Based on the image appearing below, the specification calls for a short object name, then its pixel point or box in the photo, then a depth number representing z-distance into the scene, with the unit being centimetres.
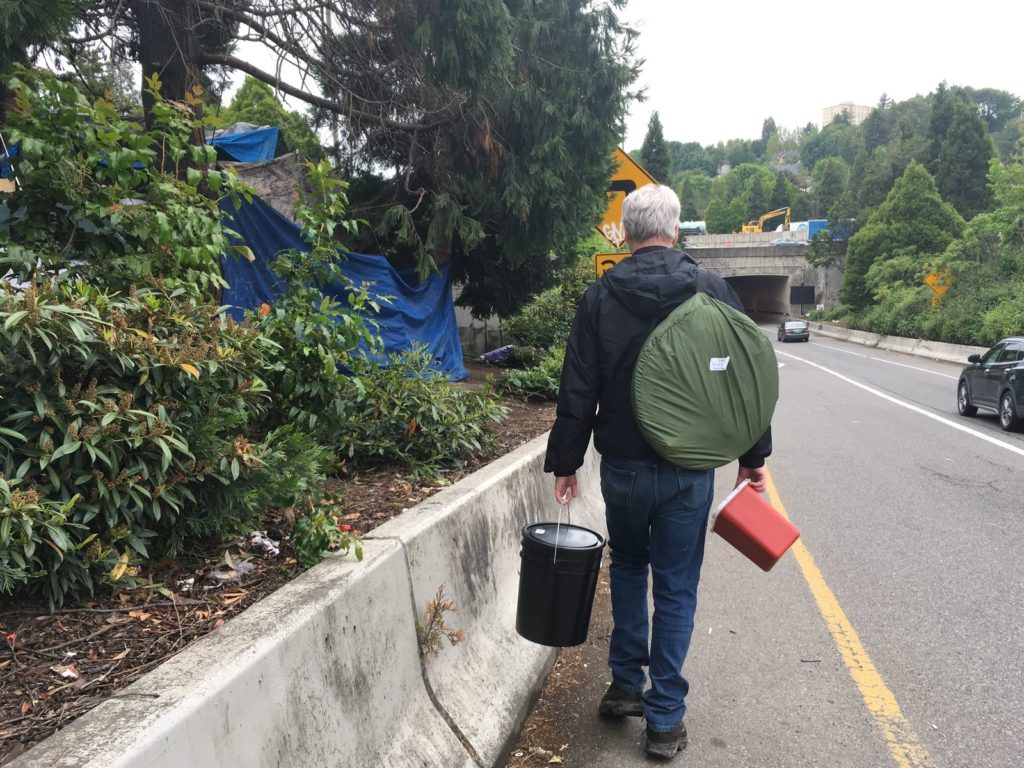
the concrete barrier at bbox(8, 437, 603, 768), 189
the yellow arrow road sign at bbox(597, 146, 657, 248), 1251
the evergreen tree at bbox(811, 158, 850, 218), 9688
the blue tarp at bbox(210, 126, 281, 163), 1366
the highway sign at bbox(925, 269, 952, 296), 3519
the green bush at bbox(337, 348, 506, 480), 546
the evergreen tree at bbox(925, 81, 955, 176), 5247
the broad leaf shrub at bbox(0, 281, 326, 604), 260
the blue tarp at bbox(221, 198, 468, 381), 980
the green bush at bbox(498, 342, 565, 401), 1035
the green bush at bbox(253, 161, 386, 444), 434
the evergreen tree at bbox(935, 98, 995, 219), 4984
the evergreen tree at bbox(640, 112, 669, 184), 7450
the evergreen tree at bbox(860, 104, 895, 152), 11400
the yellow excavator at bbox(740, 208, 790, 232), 9384
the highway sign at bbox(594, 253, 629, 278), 1138
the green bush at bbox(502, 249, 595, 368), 1448
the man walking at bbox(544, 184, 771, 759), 331
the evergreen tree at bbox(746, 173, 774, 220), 12625
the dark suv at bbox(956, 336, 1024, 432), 1253
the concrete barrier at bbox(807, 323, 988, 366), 3109
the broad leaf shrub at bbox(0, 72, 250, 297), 352
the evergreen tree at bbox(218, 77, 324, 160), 1052
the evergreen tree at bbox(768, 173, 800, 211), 11731
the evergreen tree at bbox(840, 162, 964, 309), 4644
